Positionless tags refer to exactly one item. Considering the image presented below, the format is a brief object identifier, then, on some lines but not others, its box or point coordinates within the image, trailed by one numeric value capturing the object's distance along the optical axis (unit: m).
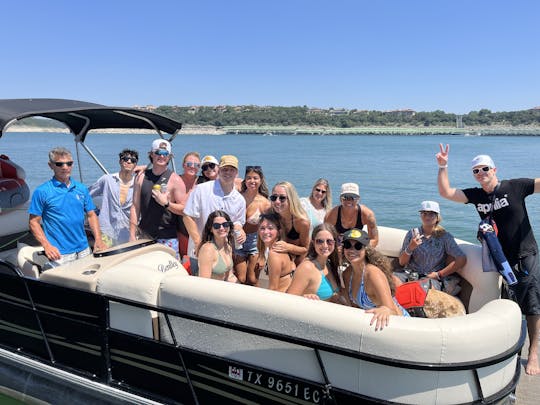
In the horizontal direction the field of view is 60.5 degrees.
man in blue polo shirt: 3.24
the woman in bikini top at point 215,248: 2.83
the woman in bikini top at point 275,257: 2.84
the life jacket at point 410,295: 2.65
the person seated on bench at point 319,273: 2.57
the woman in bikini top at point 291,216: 3.14
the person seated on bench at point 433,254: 3.41
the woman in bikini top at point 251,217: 3.37
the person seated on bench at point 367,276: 2.36
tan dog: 3.01
